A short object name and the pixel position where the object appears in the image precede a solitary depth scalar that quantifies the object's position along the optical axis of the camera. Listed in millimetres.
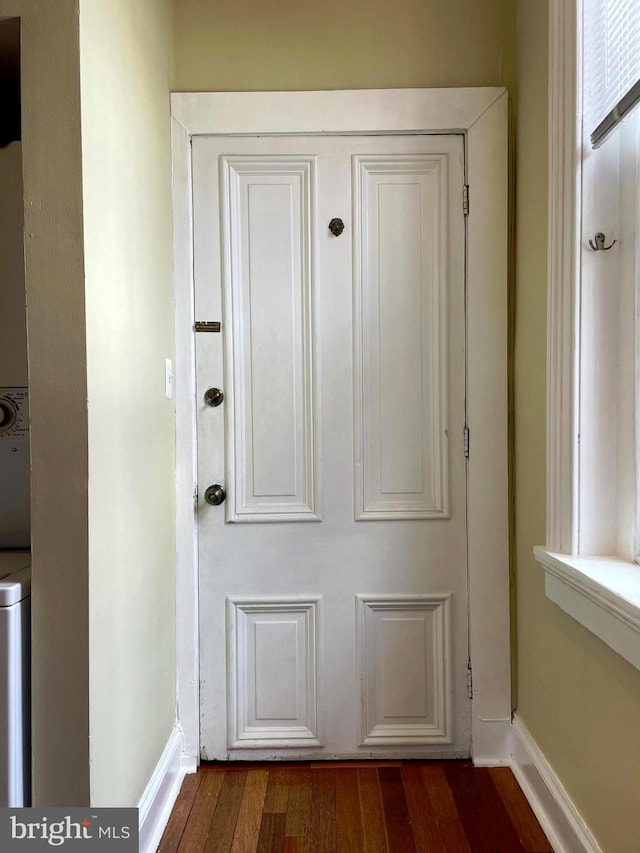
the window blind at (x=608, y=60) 1254
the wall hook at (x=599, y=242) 1371
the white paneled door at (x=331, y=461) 1857
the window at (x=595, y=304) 1330
